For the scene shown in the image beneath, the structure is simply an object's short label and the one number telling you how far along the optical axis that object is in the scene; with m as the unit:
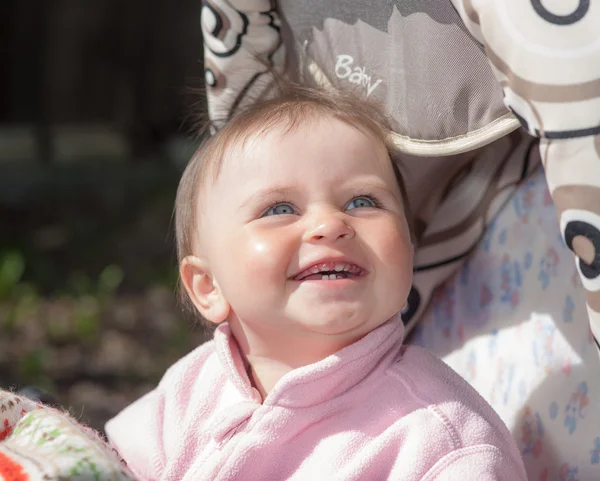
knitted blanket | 1.26
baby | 1.35
